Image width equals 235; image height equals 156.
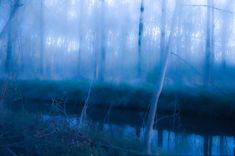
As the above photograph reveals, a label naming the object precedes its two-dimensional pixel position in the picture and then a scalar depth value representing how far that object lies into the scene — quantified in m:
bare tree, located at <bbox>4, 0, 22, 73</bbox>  12.28
